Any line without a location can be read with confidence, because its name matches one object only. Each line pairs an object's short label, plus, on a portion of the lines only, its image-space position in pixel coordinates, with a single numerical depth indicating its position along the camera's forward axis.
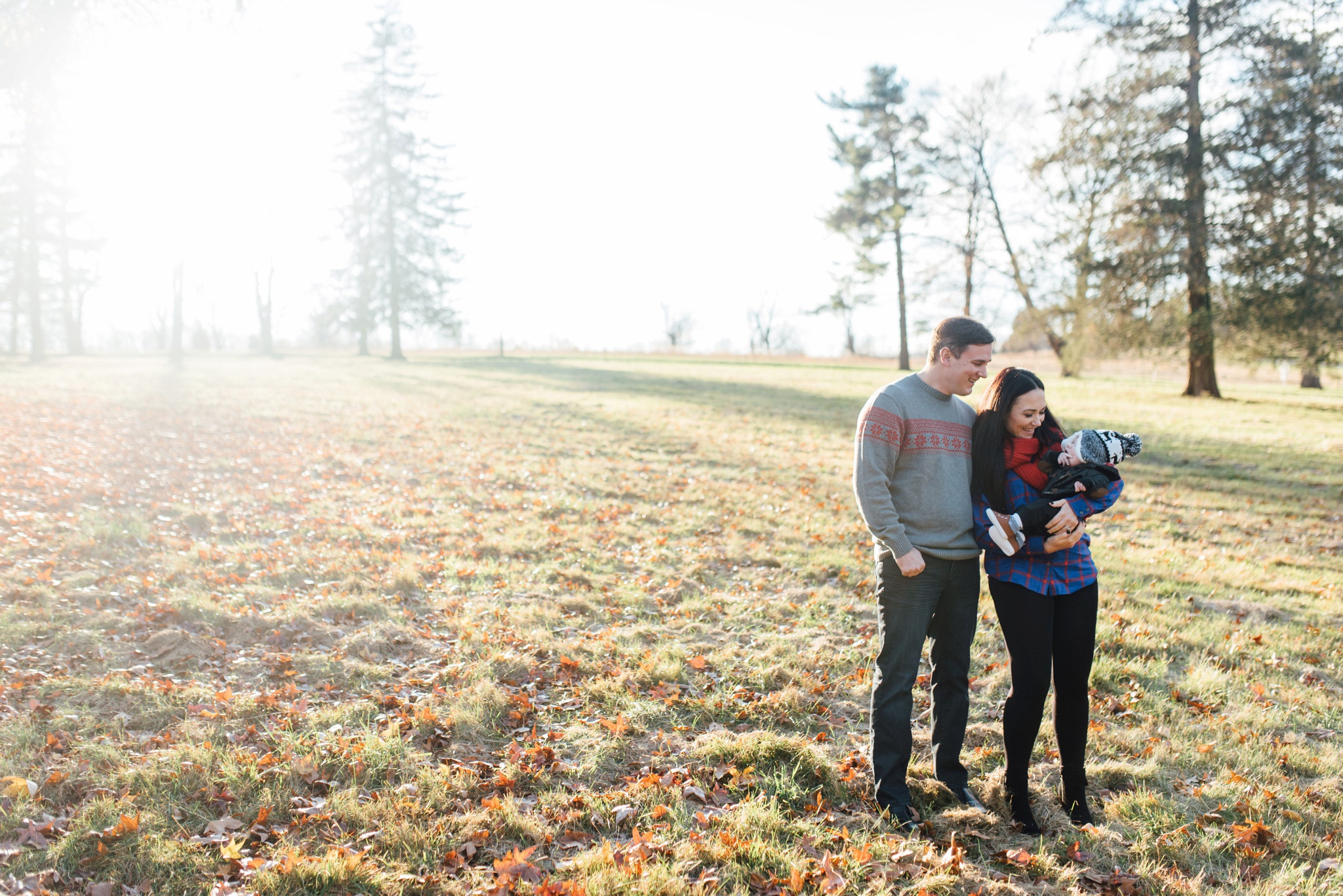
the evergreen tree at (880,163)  33.22
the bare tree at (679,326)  83.12
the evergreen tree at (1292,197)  16.02
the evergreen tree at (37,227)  29.02
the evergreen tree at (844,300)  35.97
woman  3.30
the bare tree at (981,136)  31.48
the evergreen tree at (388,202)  35.88
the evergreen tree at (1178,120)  18.47
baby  3.22
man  3.40
